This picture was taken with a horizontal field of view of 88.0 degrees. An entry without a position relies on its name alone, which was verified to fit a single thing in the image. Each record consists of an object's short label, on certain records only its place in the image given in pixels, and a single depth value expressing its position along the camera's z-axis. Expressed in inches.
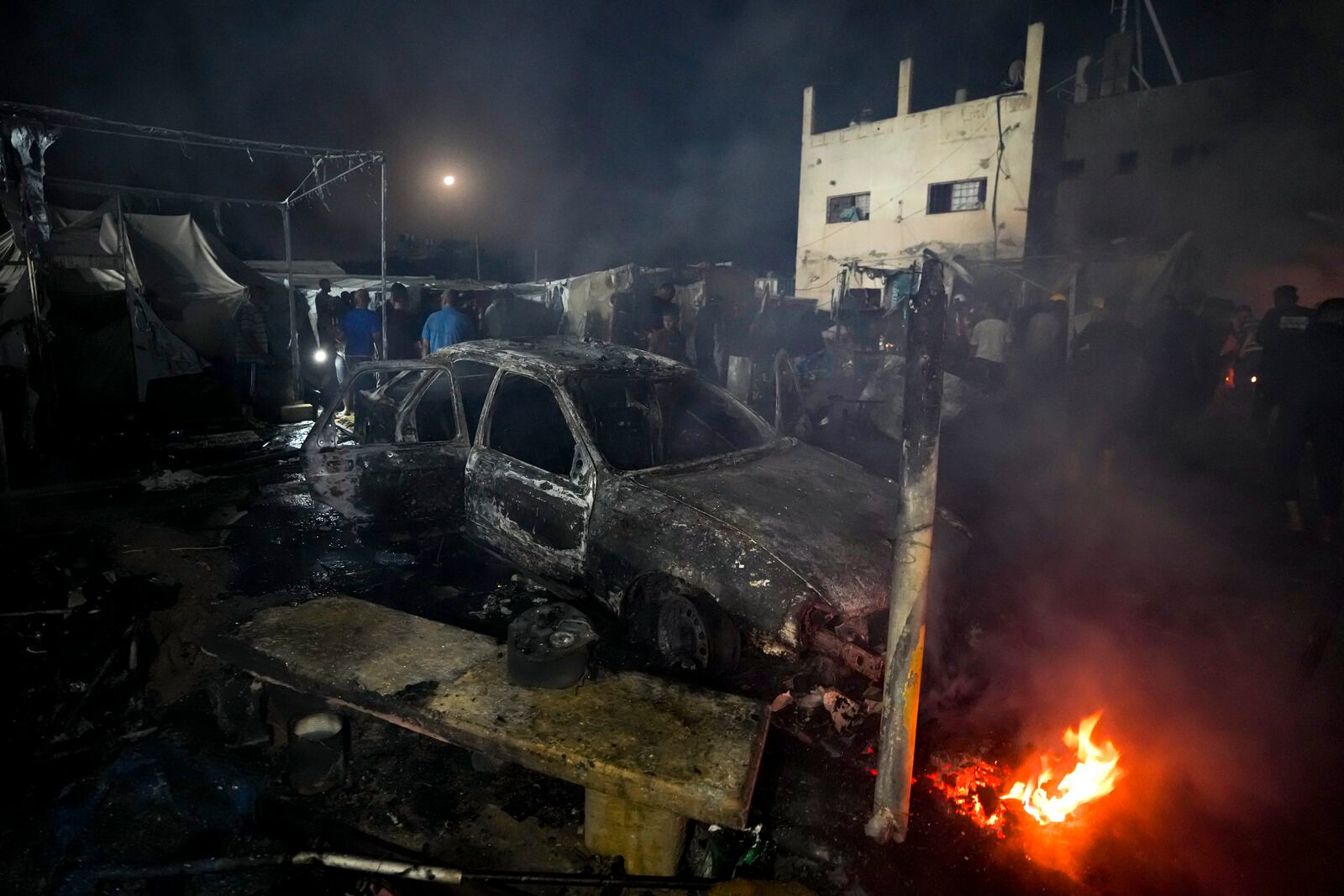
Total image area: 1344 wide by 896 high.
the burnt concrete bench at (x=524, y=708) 93.2
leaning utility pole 87.8
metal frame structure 301.0
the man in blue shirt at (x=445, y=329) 344.5
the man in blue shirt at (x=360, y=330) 419.8
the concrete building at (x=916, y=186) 746.2
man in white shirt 435.5
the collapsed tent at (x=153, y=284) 409.4
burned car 126.5
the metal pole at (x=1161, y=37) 806.5
